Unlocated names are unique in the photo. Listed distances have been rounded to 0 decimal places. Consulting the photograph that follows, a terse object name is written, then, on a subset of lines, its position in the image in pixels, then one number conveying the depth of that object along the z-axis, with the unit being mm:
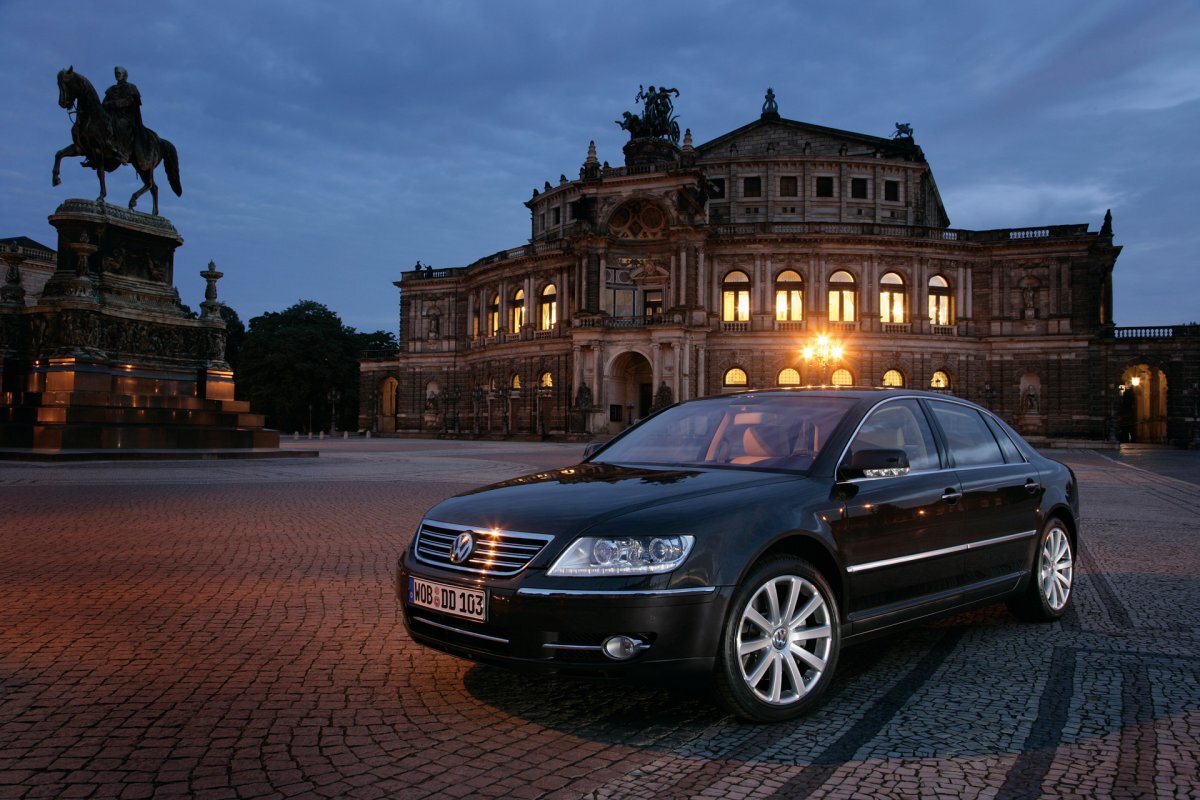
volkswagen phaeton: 3785
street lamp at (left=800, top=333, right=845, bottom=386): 48031
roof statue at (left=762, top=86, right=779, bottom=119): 69875
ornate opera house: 54844
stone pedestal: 21750
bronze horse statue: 22484
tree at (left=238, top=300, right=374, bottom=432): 78000
